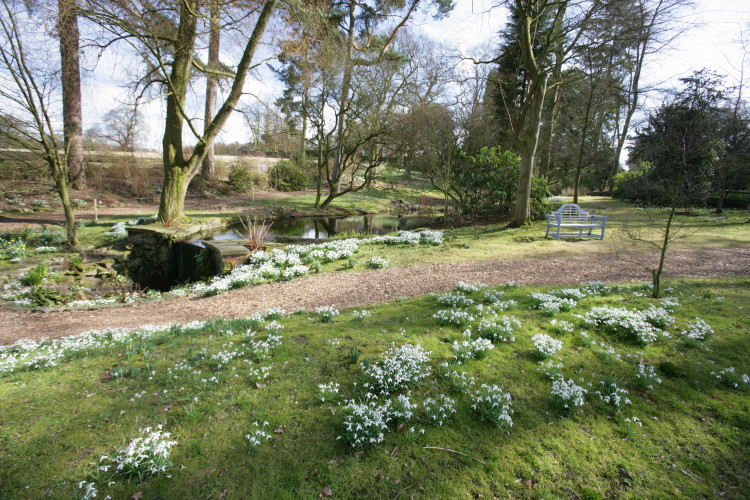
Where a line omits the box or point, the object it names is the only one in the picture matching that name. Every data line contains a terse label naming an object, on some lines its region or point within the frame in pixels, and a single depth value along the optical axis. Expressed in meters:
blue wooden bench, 12.19
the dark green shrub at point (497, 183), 15.97
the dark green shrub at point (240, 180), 26.25
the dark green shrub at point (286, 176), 29.89
